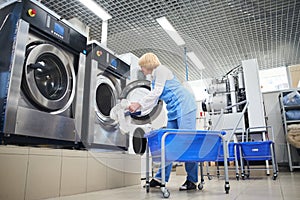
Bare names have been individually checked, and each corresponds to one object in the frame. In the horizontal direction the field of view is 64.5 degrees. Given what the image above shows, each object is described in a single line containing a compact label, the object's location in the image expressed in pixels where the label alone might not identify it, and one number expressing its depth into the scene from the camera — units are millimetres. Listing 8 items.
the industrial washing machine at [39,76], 1551
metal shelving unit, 3988
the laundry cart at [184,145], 1605
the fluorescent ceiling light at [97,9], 3949
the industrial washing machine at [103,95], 1936
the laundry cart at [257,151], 3041
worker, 1747
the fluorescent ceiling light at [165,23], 4375
